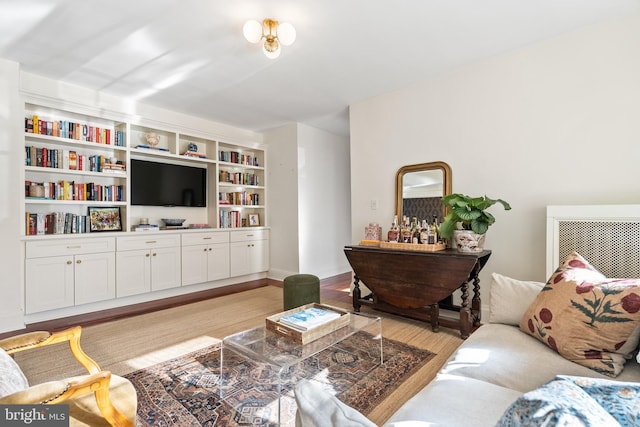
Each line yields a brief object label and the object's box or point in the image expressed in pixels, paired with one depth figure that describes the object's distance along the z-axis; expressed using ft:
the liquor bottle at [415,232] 9.30
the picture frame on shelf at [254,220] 16.06
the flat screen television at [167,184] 12.22
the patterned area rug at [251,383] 4.98
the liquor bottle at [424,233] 9.08
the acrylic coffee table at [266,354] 4.91
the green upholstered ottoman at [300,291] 9.61
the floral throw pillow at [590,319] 3.58
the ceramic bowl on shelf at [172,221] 12.92
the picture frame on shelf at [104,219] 11.12
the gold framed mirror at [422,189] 10.12
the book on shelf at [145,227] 11.81
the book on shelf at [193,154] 13.51
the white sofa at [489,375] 2.78
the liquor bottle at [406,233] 9.46
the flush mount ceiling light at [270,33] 6.97
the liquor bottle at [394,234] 9.86
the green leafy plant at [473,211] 8.19
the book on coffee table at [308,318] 5.60
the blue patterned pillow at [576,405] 1.38
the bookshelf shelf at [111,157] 10.08
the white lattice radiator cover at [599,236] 6.72
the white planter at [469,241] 8.32
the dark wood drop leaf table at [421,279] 8.01
